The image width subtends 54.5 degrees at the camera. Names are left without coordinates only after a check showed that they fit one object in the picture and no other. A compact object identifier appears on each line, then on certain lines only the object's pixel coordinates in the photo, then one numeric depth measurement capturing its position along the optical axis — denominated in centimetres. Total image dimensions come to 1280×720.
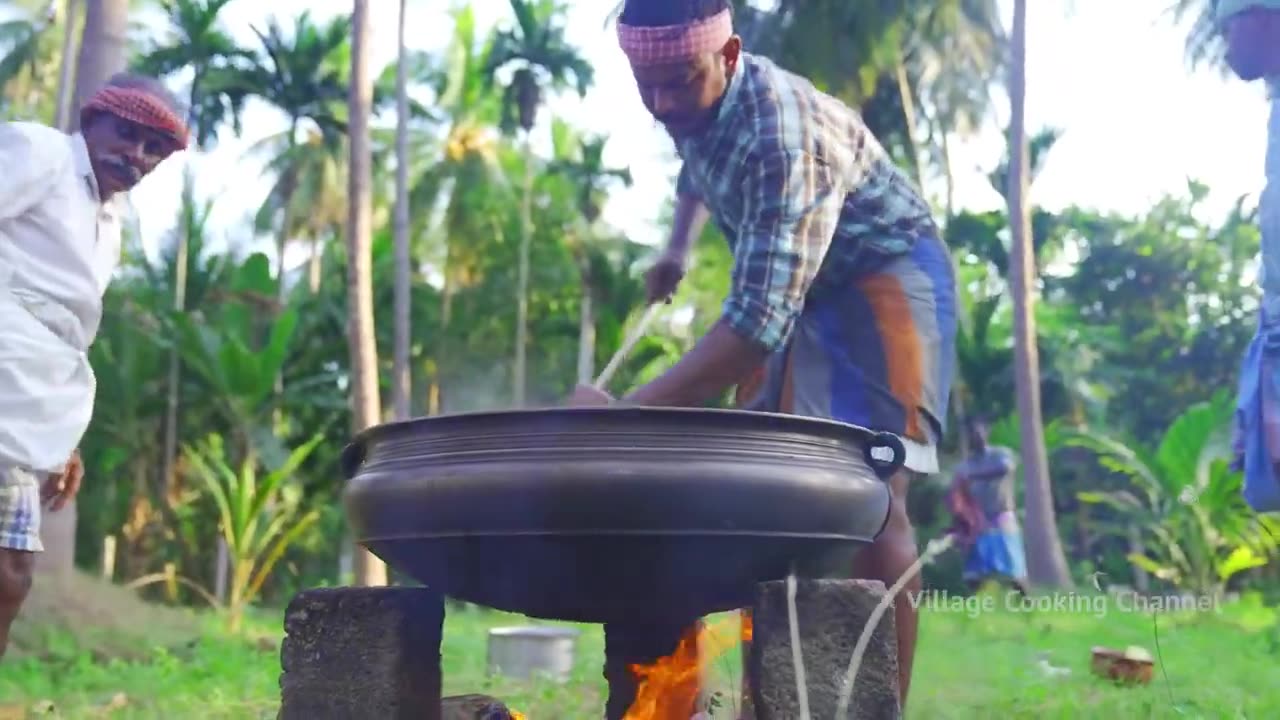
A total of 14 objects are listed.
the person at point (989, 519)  1092
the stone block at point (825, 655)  170
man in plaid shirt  202
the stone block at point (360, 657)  185
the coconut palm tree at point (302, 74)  1873
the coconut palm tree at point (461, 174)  2275
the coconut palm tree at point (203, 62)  1741
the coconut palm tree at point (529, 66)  2122
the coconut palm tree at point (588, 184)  2175
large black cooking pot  168
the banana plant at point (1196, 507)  1072
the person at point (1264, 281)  241
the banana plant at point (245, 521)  959
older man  231
